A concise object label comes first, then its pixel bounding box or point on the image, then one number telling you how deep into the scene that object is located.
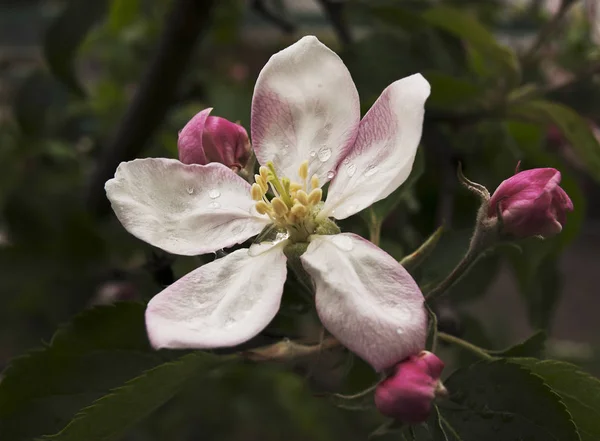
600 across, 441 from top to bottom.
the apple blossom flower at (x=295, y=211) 0.17
